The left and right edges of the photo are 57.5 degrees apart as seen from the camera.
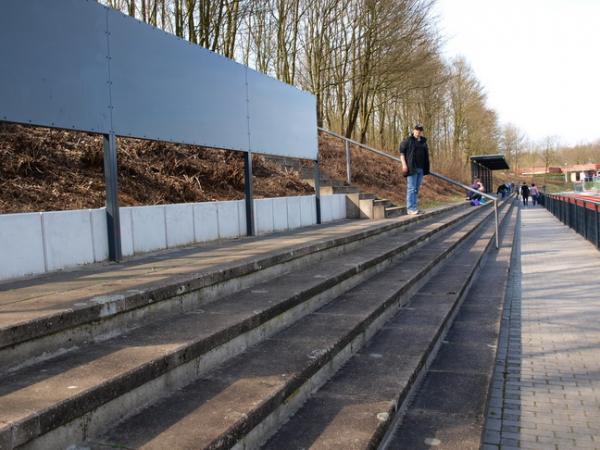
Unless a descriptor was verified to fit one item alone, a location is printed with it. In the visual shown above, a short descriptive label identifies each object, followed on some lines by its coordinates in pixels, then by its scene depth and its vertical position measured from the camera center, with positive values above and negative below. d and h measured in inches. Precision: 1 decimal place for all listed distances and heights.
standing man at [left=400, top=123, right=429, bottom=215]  416.5 +31.9
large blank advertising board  174.6 +52.2
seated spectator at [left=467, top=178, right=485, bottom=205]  835.9 -5.3
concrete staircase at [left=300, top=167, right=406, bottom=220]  468.7 -3.5
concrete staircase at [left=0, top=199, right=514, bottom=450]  87.5 -34.9
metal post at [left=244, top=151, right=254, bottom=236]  307.9 +5.1
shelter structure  1402.1 +85.9
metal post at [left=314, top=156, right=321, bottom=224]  415.8 +7.9
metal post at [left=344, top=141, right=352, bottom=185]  508.5 +40.1
